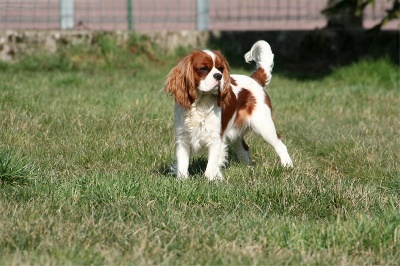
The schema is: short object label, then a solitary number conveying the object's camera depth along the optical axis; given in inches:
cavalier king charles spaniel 443.8
